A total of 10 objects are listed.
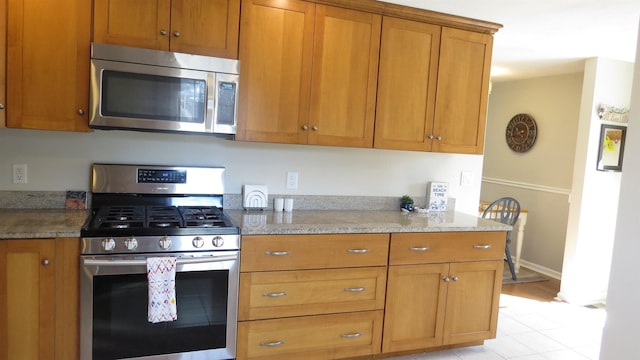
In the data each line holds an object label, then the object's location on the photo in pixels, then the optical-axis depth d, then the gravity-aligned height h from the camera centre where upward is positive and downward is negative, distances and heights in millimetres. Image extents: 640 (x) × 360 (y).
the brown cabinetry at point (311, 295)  2414 -830
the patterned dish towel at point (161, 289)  2150 -726
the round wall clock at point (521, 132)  5438 +344
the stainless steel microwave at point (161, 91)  2311 +239
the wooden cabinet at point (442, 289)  2725 -834
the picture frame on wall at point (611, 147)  4176 +175
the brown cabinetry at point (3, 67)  2178 +281
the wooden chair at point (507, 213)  4887 -601
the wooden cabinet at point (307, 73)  2609 +433
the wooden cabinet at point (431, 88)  2908 +440
